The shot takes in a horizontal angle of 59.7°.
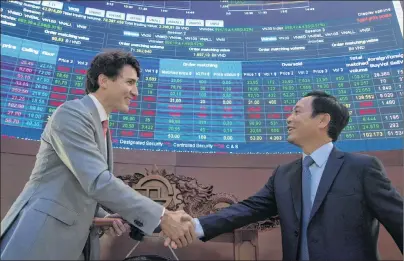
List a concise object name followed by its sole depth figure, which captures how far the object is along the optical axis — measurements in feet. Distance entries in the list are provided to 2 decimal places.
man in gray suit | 3.68
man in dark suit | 4.37
